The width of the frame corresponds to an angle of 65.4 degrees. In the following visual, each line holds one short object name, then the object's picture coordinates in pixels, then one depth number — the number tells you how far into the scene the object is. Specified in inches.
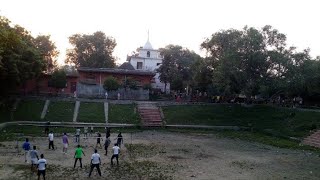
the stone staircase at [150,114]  1323.8
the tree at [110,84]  1612.9
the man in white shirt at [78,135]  860.9
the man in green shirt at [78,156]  595.7
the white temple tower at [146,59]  2479.7
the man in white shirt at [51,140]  752.3
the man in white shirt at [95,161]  545.1
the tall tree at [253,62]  1331.3
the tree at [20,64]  1145.6
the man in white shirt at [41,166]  500.2
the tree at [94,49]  2191.0
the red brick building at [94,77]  1651.6
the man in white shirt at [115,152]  629.6
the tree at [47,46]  1995.6
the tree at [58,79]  1567.1
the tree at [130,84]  1701.7
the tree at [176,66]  2016.7
